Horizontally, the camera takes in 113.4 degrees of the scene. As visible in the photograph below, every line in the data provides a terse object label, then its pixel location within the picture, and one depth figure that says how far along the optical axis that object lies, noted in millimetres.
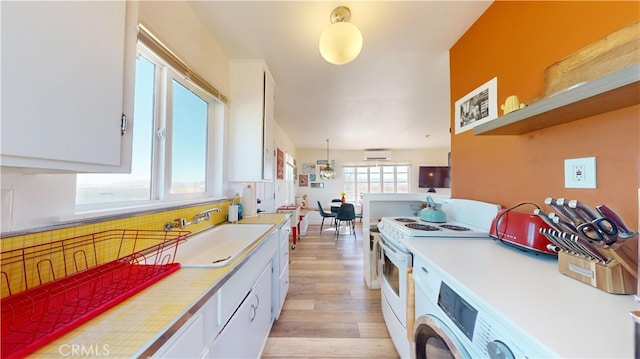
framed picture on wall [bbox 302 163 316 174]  7000
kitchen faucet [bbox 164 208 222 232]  1260
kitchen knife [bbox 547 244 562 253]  834
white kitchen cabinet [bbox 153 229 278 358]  639
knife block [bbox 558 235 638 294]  613
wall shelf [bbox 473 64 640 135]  604
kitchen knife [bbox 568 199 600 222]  674
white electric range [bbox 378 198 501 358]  1262
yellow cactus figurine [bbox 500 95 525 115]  1093
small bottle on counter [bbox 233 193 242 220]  2086
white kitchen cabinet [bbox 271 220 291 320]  1791
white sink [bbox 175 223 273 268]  1291
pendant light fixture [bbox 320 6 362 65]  1340
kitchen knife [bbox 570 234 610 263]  657
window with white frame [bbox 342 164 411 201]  7020
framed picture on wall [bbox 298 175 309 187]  6980
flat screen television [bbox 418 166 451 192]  6566
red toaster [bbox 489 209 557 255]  913
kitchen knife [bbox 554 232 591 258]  696
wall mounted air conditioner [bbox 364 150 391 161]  6895
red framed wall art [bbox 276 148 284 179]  4203
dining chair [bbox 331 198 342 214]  6684
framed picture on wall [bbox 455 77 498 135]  1389
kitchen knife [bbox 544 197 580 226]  703
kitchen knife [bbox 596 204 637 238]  654
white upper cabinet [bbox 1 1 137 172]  483
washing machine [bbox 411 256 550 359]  529
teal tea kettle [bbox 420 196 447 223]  1647
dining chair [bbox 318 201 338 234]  5301
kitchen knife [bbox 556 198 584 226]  686
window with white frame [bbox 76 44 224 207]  1065
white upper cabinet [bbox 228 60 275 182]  2131
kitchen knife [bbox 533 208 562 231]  752
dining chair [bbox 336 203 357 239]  4838
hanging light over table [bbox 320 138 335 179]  6195
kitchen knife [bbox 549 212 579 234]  706
